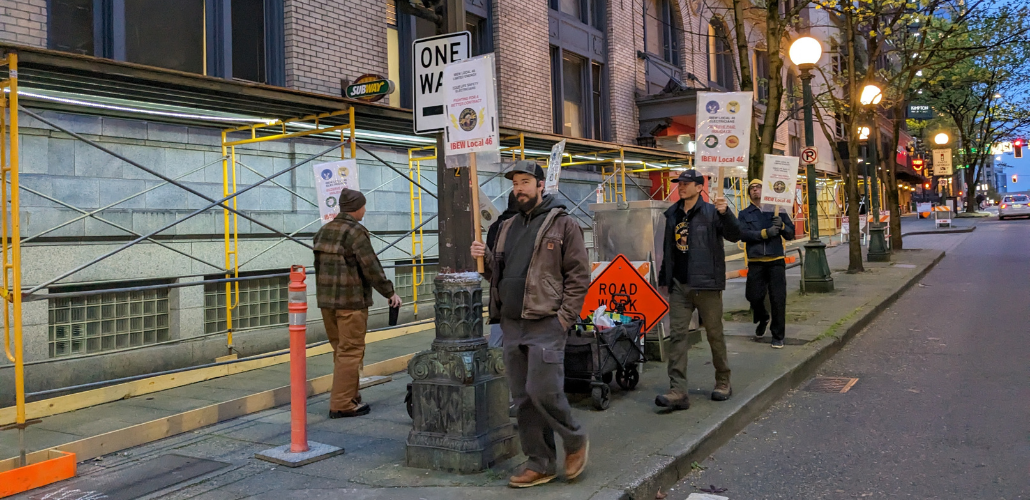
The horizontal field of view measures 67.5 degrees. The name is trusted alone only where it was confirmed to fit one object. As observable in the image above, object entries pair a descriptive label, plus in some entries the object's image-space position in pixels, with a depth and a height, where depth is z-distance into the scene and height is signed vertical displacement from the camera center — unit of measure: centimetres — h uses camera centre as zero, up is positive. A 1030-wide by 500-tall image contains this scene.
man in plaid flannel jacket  655 -13
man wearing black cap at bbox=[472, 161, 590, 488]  444 -27
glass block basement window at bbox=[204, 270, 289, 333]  897 -35
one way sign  580 +150
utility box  815 +30
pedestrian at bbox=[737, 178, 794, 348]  875 +1
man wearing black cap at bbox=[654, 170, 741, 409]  630 -9
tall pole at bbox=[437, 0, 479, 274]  541 +43
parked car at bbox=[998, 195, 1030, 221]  4691 +297
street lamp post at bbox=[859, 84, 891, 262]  1717 +132
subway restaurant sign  912 +225
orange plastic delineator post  528 -64
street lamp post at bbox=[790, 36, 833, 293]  1366 +7
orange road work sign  716 -28
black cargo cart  637 -78
